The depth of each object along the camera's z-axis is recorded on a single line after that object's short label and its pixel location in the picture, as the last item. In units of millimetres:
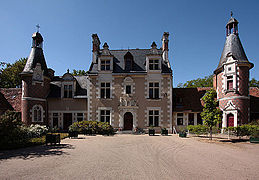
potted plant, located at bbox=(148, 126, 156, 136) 17994
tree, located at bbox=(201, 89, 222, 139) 14826
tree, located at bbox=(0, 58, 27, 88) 31197
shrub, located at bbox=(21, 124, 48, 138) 13762
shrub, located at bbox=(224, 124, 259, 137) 14500
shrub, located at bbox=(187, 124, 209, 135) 17162
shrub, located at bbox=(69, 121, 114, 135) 18172
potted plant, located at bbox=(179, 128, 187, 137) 16875
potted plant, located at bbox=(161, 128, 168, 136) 18203
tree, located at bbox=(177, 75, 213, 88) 43206
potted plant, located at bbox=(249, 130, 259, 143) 13638
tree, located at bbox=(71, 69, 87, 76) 40419
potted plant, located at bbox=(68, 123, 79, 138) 15059
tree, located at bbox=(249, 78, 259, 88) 38969
